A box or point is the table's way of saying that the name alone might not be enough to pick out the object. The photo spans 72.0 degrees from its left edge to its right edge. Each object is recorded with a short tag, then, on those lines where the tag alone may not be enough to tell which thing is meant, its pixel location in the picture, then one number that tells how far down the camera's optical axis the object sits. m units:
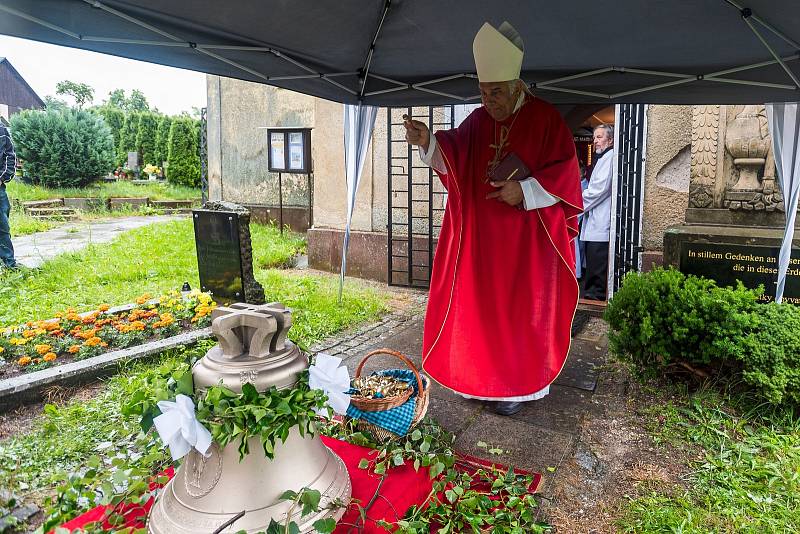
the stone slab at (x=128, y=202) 17.09
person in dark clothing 7.42
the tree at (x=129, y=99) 62.41
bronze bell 1.76
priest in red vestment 3.34
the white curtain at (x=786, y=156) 3.75
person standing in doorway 6.27
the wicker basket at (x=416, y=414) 2.72
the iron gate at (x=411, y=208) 7.38
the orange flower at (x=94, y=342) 4.22
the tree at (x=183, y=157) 21.81
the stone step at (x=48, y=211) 14.63
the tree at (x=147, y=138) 26.30
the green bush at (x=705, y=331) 3.37
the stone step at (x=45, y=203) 15.29
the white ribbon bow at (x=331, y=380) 1.91
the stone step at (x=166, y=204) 17.80
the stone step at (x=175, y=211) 17.05
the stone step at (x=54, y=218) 14.27
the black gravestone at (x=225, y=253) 5.66
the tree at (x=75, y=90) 59.72
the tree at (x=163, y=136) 25.27
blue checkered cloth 2.68
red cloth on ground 1.98
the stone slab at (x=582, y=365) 4.13
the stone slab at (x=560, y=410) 3.43
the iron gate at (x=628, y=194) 5.75
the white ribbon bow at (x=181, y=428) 1.62
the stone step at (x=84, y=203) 16.53
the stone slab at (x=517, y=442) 2.99
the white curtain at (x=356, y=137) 4.85
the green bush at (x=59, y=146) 18.38
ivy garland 1.67
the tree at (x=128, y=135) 27.14
